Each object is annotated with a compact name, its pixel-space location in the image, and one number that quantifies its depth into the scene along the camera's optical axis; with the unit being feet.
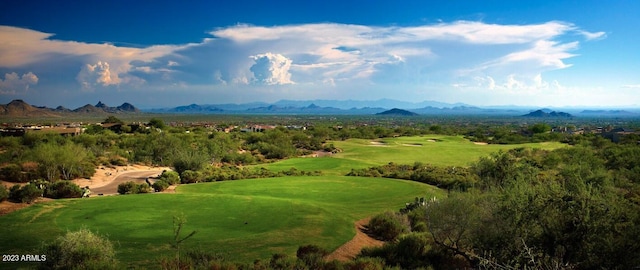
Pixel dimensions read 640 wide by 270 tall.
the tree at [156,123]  368.32
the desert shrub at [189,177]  138.51
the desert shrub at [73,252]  41.65
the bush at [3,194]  87.92
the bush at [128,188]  110.42
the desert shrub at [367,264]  46.47
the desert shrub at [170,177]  129.73
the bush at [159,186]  116.57
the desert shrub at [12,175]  134.21
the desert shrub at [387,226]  70.54
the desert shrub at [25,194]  90.27
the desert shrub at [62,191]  100.68
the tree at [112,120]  394.75
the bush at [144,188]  111.96
